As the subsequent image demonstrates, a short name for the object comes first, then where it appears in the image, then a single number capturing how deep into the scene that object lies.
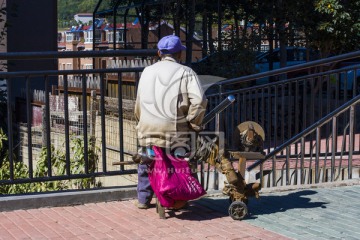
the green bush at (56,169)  7.73
